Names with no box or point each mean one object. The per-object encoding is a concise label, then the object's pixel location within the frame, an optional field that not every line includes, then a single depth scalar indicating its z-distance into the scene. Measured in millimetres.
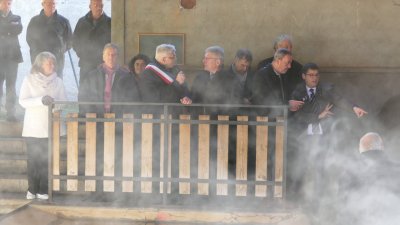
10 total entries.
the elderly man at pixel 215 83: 14266
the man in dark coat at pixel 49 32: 17906
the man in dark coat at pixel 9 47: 18437
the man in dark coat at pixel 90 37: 17734
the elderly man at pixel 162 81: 14156
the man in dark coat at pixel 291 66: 14455
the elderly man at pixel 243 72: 14633
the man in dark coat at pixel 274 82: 14110
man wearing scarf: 14852
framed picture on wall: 17953
